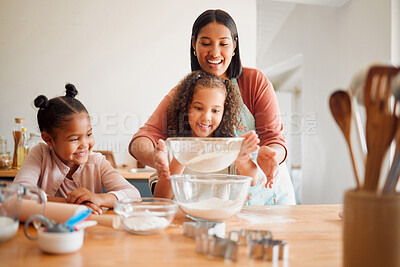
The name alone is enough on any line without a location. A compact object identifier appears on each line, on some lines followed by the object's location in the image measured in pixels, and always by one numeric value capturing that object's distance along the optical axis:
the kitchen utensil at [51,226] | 0.61
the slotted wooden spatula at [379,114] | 0.43
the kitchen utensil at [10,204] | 0.66
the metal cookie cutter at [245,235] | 0.66
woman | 1.33
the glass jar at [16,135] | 2.42
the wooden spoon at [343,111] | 0.49
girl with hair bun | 1.25
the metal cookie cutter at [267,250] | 0.58
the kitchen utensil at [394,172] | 0.43
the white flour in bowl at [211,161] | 0.86
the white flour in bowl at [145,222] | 0.73
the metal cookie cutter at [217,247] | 0.58
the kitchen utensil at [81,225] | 0.63
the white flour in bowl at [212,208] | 0.80
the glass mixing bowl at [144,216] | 0.74
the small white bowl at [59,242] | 0.59
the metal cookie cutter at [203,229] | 0.71
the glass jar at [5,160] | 2.40
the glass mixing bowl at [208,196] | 0.82
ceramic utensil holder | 0.46
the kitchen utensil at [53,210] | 0.75
